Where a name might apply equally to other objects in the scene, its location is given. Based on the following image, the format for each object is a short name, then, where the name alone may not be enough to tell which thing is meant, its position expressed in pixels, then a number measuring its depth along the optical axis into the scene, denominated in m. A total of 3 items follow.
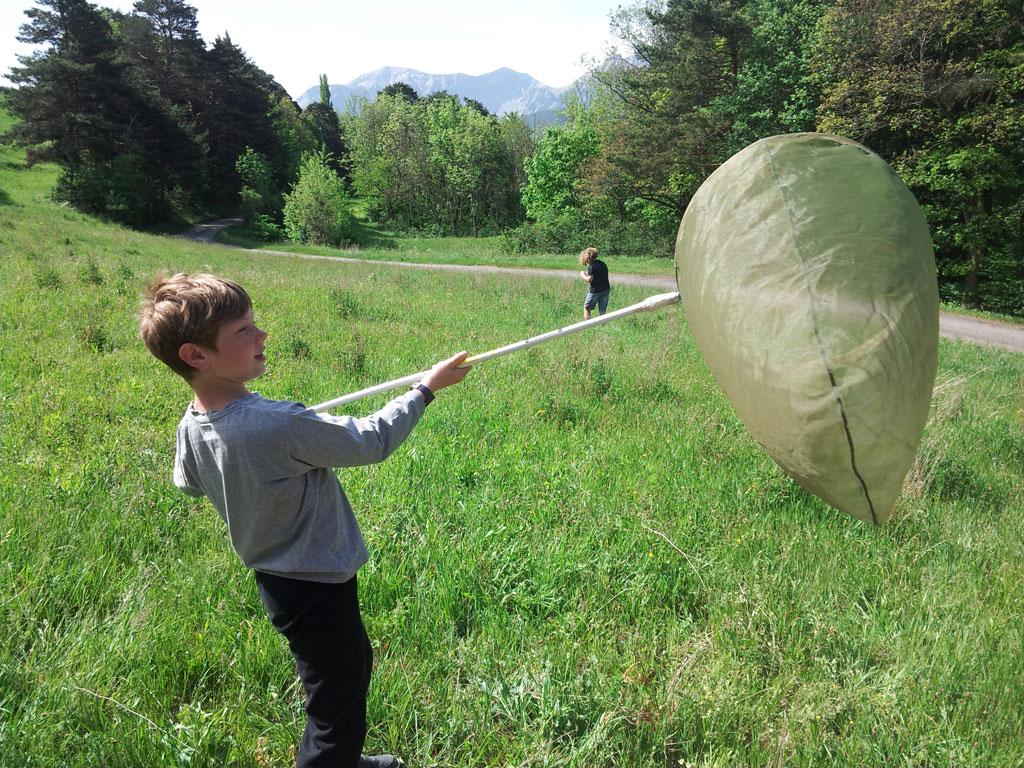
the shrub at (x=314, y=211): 40.81
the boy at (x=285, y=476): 1.75
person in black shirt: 11.09
